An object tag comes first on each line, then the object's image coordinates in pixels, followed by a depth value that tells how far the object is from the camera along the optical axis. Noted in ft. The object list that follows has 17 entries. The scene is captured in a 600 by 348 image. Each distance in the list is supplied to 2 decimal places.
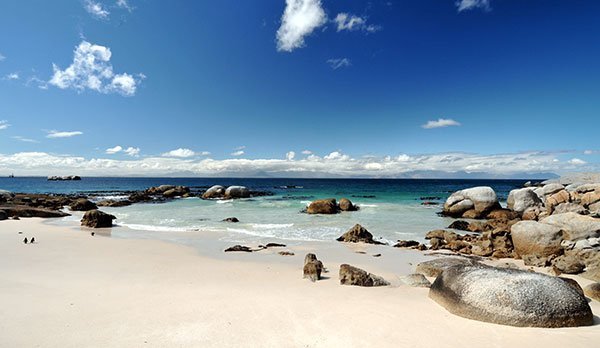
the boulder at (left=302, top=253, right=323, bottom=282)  26.39
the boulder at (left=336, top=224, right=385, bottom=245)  46.59
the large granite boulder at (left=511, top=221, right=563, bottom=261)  35.81
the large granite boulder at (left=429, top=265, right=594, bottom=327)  16.43
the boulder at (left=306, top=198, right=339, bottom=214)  85.35
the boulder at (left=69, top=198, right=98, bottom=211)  89.61
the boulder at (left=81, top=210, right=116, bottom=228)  56.08
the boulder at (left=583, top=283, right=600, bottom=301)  21.68
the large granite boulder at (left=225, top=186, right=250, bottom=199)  155.53
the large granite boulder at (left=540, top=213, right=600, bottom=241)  34.65
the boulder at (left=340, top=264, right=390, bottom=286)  24.57
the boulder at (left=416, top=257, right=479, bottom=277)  28.60
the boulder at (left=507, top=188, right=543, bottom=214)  79.87
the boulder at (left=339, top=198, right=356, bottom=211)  93.97
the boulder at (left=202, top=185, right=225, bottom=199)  155.84
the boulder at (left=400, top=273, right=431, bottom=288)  24.82
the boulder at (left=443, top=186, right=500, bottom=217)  81.10
